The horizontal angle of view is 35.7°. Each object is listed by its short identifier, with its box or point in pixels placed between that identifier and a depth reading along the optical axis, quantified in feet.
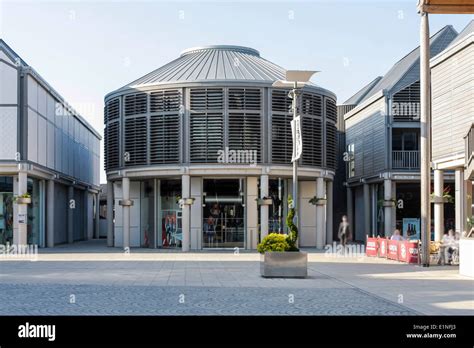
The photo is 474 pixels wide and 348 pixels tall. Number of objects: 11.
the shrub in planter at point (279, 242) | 70.59
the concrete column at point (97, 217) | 208.64
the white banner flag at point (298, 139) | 75.05
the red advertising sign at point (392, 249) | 99.81
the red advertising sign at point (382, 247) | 105.40
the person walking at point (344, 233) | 99.91
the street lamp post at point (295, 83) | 72.33
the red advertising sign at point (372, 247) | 110.23
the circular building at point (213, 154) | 125.49
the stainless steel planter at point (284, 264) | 69.77
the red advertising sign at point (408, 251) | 92.27
